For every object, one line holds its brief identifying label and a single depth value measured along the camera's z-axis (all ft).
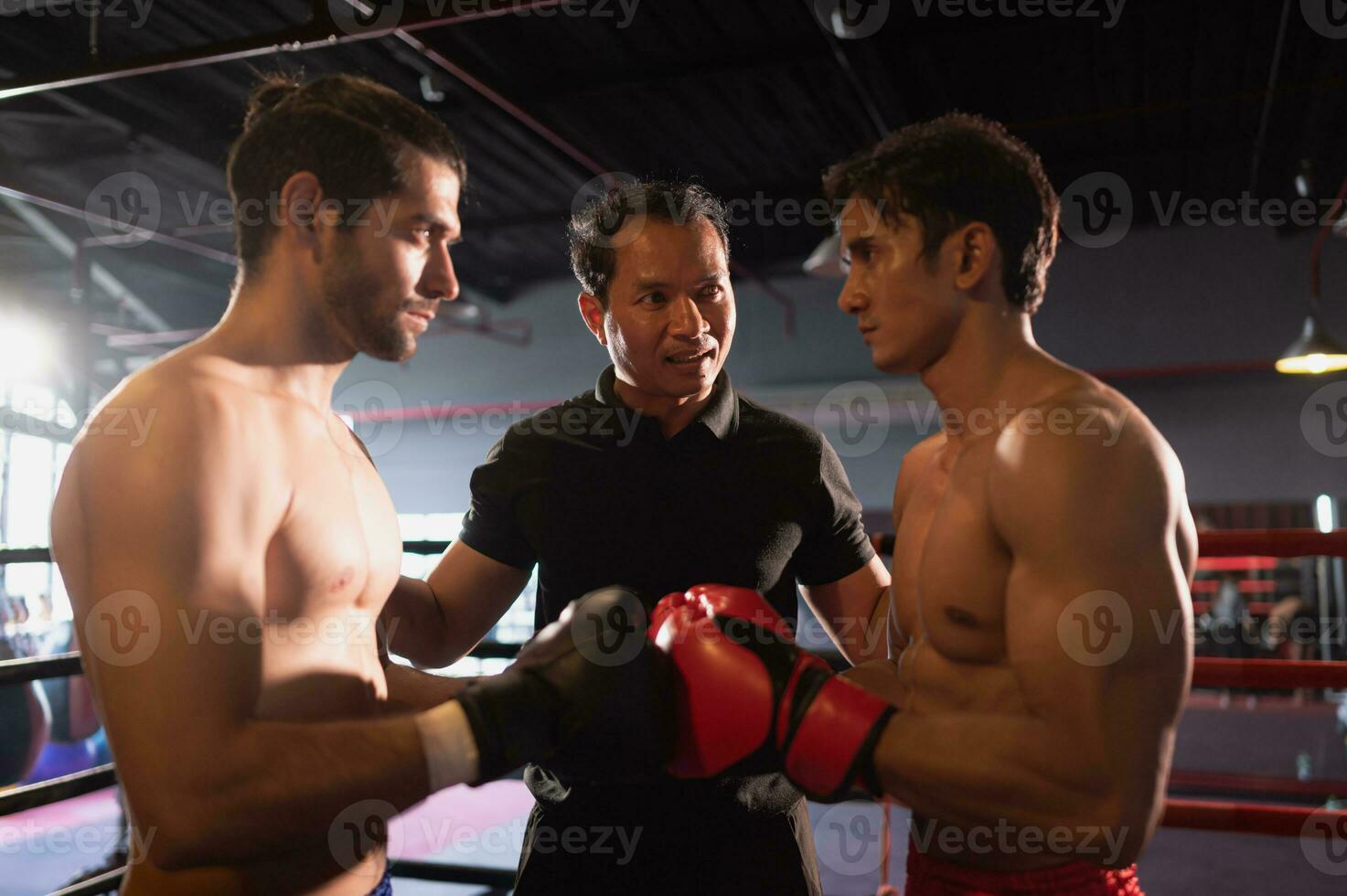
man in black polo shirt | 5.62
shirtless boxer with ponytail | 3.56
